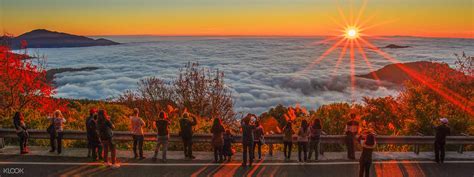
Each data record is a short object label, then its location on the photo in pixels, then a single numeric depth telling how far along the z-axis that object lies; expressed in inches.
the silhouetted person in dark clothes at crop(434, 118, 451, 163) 487.8
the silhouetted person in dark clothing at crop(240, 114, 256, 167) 466.9
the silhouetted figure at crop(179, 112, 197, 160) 488.7
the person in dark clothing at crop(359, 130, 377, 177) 397.1
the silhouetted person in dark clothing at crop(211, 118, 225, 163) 473.4
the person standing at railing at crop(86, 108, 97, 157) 469.1
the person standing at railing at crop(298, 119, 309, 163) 483.2
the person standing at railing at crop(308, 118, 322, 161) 490.6
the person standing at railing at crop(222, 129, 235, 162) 486.9
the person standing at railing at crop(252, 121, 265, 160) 491.8
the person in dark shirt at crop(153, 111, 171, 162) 473.4
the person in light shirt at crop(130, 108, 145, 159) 485.1
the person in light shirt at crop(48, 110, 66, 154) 497.0
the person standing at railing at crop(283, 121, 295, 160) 493.4
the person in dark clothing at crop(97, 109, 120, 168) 448.5
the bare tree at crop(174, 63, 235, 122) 1125.7
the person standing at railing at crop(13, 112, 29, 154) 490.6
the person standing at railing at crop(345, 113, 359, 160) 494.9
